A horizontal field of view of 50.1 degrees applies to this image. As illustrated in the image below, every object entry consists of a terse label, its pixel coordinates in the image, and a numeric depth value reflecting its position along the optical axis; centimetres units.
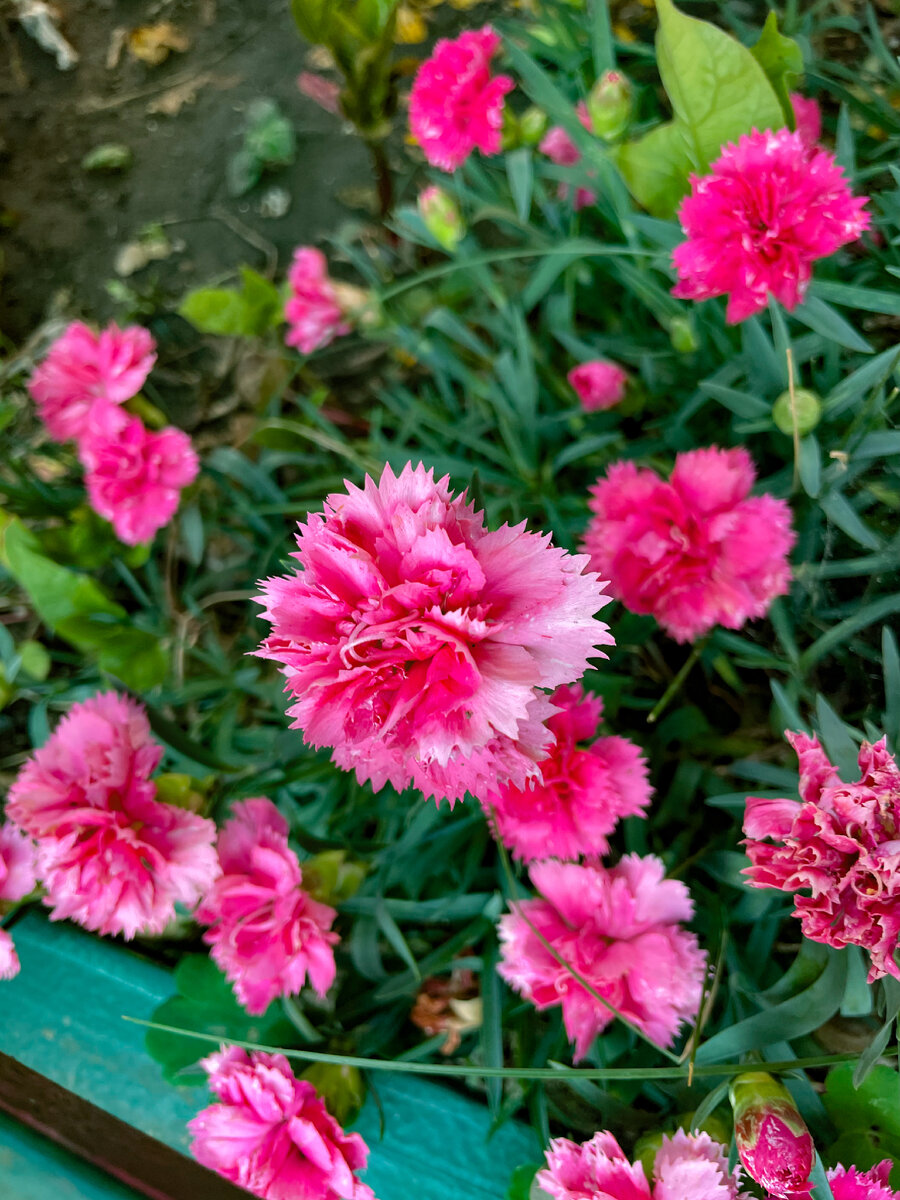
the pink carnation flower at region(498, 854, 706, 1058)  19
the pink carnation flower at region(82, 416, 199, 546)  27
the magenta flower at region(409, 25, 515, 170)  26
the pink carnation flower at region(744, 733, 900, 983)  16
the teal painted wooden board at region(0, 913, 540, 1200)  22
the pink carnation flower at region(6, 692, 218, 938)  20
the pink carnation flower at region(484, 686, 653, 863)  19
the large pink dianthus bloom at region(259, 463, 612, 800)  14
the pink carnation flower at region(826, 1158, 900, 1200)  16
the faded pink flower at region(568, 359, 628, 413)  25
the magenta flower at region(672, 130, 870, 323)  19
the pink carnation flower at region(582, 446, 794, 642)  20
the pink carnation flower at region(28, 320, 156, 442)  28
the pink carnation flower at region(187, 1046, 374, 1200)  19
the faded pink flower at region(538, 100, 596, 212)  29
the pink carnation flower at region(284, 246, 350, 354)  31
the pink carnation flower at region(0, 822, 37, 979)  22
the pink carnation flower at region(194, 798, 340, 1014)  20
